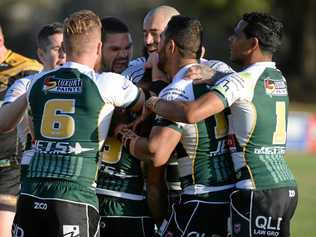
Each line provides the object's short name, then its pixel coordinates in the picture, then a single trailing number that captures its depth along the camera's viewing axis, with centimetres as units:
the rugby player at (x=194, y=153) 1383
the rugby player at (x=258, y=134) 1391
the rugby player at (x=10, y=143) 2028
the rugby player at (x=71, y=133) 1337
